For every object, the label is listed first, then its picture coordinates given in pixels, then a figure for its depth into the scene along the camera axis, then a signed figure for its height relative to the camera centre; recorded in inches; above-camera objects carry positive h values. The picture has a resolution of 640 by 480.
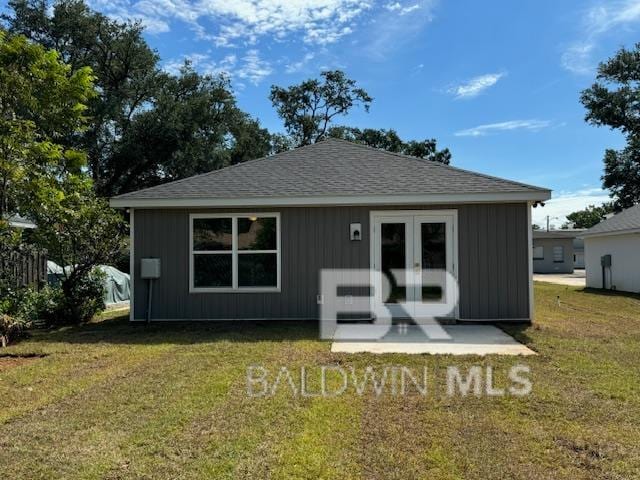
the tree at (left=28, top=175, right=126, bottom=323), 356.5 +10.3
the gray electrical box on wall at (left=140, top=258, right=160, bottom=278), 350.6 -8.0
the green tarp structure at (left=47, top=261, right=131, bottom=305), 530.9 -32.7
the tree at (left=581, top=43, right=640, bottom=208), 1122.0 +344.5
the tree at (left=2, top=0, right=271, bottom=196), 956.0 +326.3
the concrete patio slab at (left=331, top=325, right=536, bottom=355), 254.7 -49.6
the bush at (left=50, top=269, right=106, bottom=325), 370.9 -33.8
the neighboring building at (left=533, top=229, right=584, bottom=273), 1317.7 +11.8
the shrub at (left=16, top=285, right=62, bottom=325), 333.1 -34.0
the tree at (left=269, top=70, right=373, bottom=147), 1333.7 +437.0
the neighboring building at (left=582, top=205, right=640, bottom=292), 652.1 +5.7
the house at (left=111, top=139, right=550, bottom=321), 338.0 +10.7
